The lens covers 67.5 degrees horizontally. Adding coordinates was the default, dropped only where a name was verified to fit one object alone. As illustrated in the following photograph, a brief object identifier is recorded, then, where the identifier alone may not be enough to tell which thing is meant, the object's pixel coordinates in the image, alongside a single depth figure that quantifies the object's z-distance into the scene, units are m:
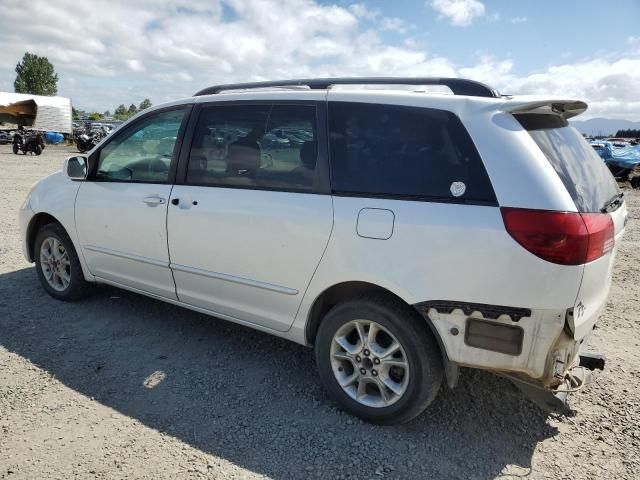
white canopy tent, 33.62
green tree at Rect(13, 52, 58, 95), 80.00
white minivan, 2.27
